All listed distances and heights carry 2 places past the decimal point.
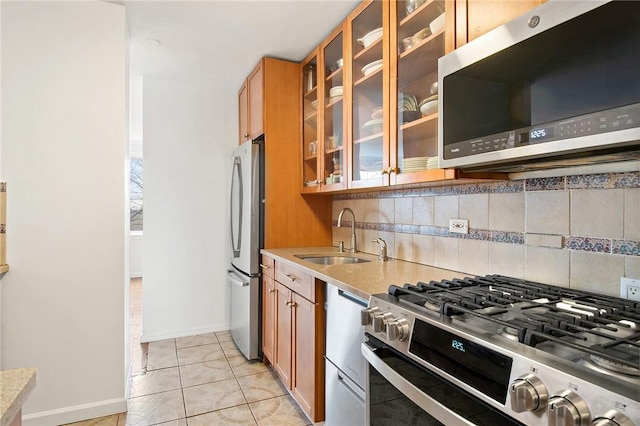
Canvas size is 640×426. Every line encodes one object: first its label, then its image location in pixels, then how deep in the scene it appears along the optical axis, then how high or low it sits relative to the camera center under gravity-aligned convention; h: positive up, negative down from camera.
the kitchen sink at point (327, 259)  2.39 -0.32
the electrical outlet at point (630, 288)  1.12 -0.24
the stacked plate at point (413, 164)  1.61 +0.22
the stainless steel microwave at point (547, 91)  0.86 +0.36
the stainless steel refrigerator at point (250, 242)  2.77 -0.24
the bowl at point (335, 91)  2.30 +0.80
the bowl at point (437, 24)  1.48 +0.80
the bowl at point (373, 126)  1.88 +0.47
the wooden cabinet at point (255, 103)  2.84 +0.91
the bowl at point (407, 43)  1.68 +0.81
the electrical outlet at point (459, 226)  1.72 -0.07
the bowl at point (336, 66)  2.31 +0.97
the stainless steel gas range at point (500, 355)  0.64 -0.31
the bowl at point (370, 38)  1.90 +0.97
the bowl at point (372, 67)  1.89 +0.79
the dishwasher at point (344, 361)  1.44 -0.65
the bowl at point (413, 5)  1.62 +0.96
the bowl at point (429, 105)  1.54 +0.47
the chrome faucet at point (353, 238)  2.56 -0.19
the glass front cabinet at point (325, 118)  2.30 +0.66
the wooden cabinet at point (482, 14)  1.17 +0.70
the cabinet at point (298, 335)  1.82 -0.72
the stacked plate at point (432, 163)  1.52 +0.21
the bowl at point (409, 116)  1.65 +0.45
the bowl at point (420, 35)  1.59 +0.80
